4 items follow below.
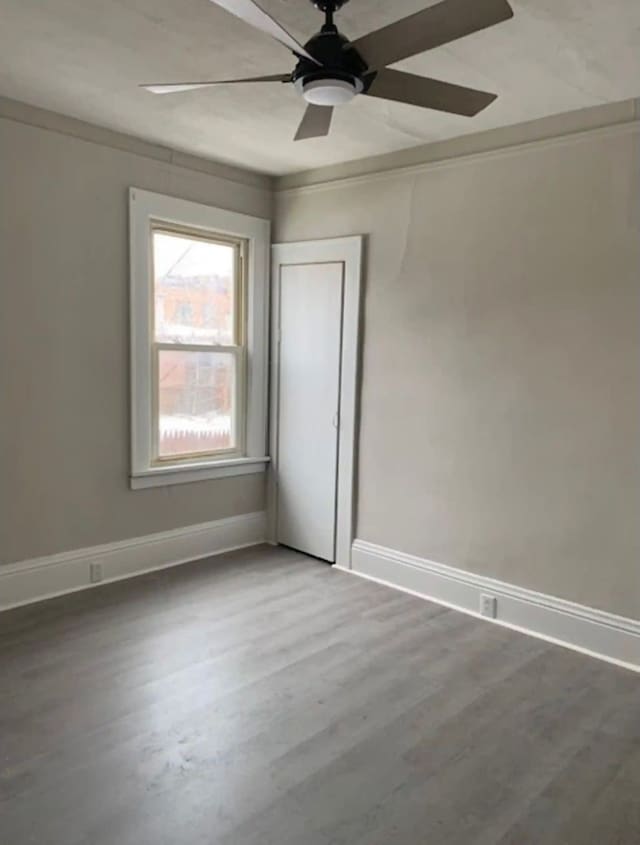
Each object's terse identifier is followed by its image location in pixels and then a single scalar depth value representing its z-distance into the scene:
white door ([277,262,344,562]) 4.25
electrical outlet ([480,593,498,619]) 3.49
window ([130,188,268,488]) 3.92
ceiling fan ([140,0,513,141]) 1.66
